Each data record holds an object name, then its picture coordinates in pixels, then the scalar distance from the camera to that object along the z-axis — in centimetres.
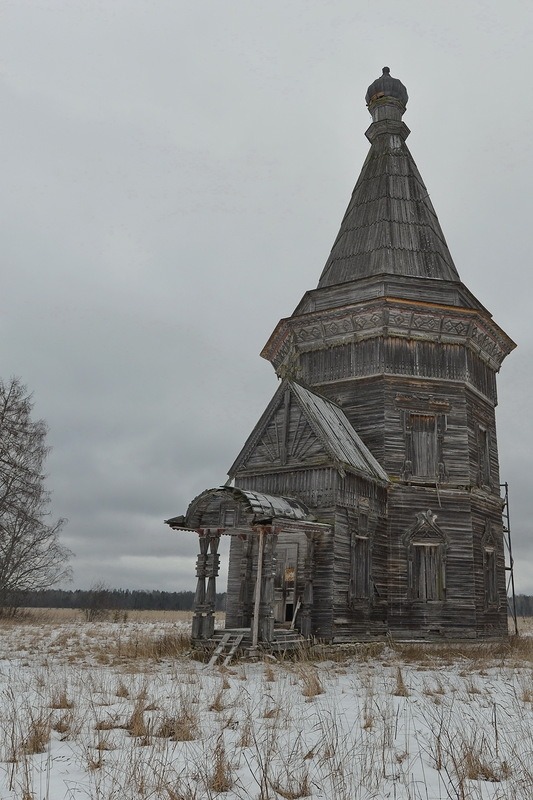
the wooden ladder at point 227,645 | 1377
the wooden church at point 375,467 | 1711
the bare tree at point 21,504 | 2925
